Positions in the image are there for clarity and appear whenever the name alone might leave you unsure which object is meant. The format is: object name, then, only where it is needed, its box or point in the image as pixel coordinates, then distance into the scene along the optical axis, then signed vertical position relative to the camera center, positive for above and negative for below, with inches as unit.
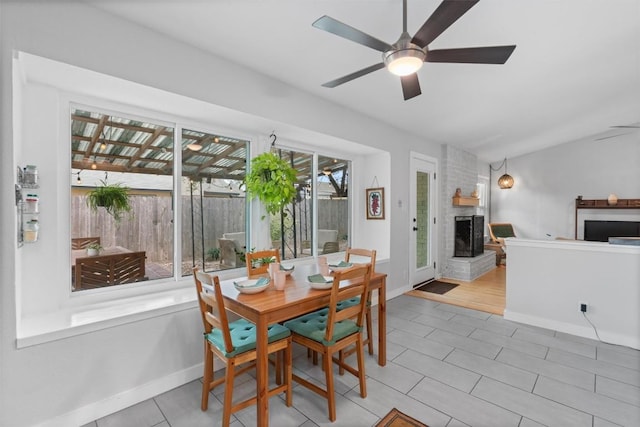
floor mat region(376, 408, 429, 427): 72.7 -52.7
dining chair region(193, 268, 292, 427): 69.0 -33.4
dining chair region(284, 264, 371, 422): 74.7 -33.6
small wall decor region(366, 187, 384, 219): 174.4 +4.5
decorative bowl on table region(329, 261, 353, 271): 103.7 -20.2
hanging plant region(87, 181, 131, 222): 90.9 +3.4
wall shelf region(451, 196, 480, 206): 229.4 +7.7
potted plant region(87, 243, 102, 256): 89.6 -12.0
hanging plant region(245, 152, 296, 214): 112.0 +11.9
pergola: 89.0 +21.4
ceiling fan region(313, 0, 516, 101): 58.9 +37.8
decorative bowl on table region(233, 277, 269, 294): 79.5 -20.8
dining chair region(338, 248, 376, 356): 104.8 -34.6
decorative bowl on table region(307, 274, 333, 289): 83.6 -20.8
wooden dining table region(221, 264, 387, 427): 67.0 -23.7
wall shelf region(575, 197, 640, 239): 243.3 +6.0
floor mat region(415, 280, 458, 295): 188.5 -51.2
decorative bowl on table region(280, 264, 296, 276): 99.4 -20.5
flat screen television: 244.7 -15.7
